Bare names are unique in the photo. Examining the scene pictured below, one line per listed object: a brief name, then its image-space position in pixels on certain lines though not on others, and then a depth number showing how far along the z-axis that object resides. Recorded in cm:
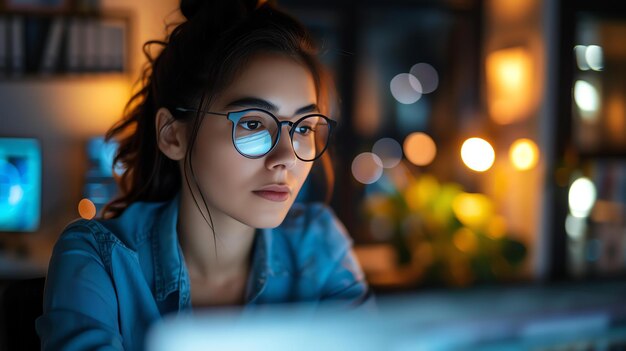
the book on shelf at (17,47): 354
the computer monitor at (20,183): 325
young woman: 94
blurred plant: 351
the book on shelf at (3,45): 354
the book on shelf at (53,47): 356
